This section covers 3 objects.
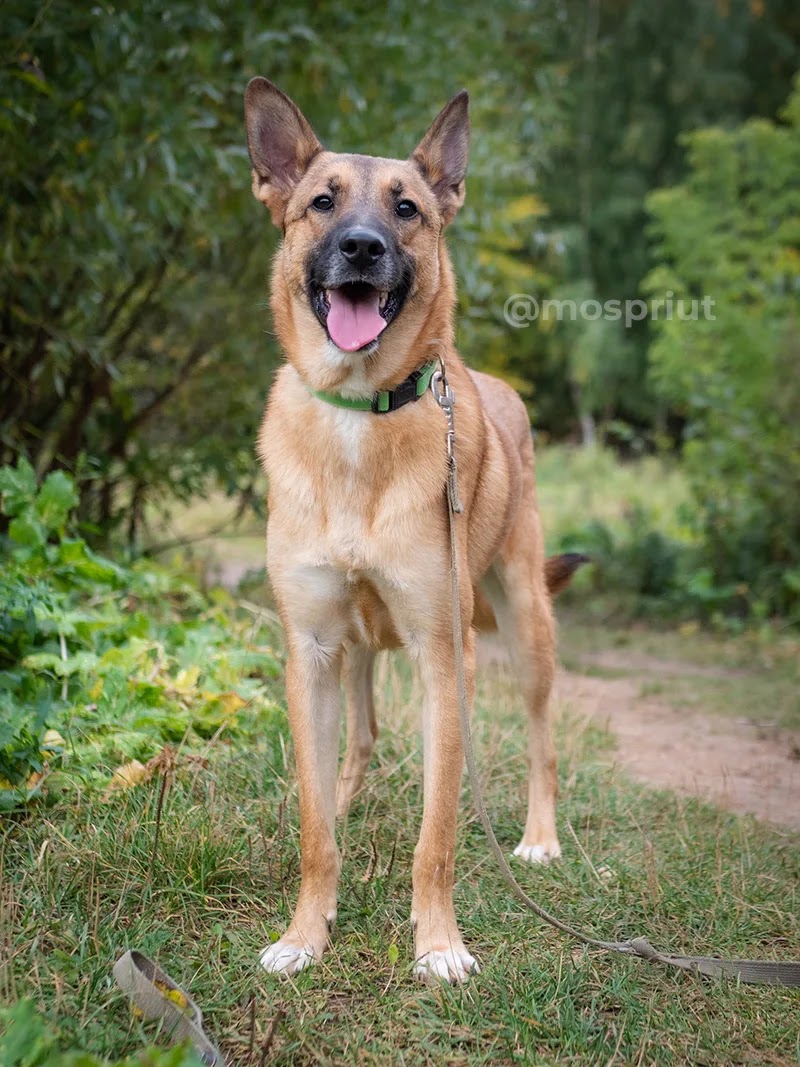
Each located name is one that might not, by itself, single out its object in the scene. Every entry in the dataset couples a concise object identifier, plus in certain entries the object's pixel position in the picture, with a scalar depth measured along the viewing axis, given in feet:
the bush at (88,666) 11.66
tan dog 9.72
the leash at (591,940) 9.06
